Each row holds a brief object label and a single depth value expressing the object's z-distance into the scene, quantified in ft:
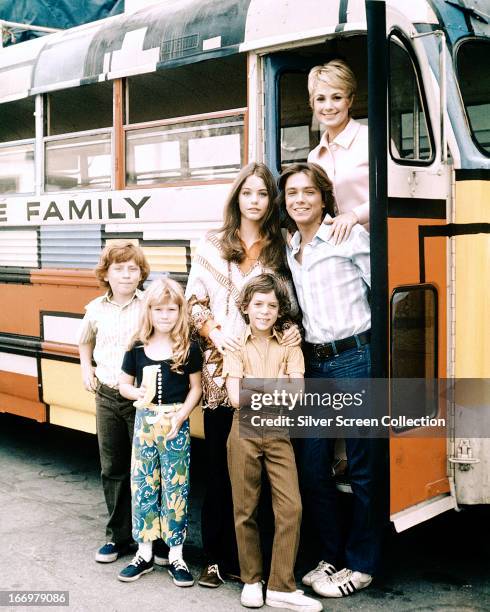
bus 10.84
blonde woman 11.14
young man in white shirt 10.85
